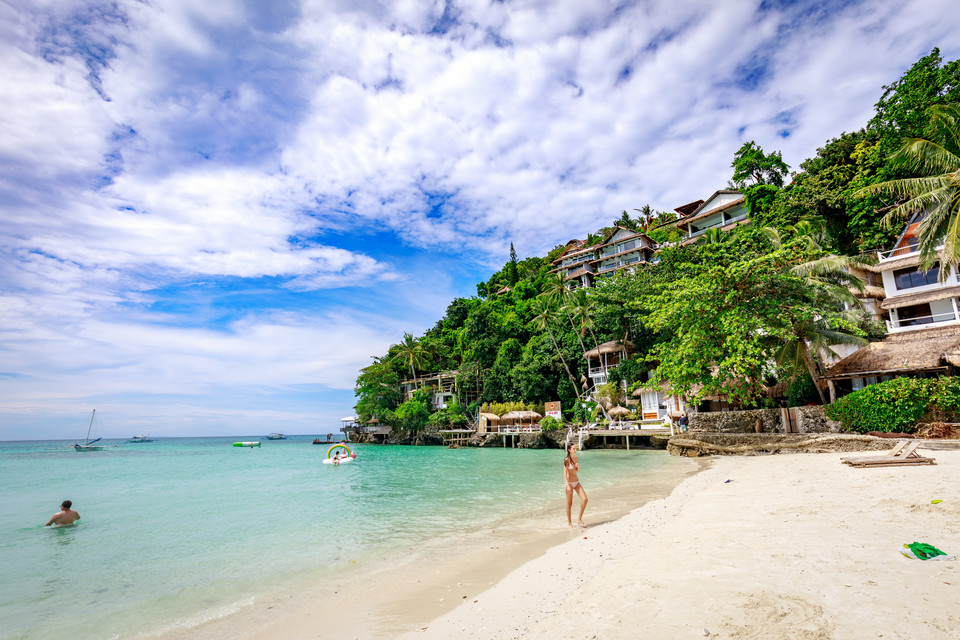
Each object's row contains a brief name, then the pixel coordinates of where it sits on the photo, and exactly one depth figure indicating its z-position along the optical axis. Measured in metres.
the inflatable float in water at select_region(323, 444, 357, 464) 30.88
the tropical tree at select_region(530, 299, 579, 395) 42.44
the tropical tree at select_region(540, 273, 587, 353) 42.16
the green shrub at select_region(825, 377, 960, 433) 14.59
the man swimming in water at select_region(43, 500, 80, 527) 11.80
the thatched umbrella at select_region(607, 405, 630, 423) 32.59
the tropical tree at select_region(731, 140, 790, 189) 39.28
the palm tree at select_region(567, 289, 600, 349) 39.62
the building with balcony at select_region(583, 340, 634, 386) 36.75
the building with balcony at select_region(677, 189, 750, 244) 44.03
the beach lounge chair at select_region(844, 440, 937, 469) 10.26
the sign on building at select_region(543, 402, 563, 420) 38.78
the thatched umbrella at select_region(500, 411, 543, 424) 40.24
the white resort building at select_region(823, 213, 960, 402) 17.55
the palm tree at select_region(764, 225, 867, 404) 19.12
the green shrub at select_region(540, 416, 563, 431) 37.99
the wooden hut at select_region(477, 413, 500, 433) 43.92
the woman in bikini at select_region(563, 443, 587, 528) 8.28
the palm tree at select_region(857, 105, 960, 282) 13.48
